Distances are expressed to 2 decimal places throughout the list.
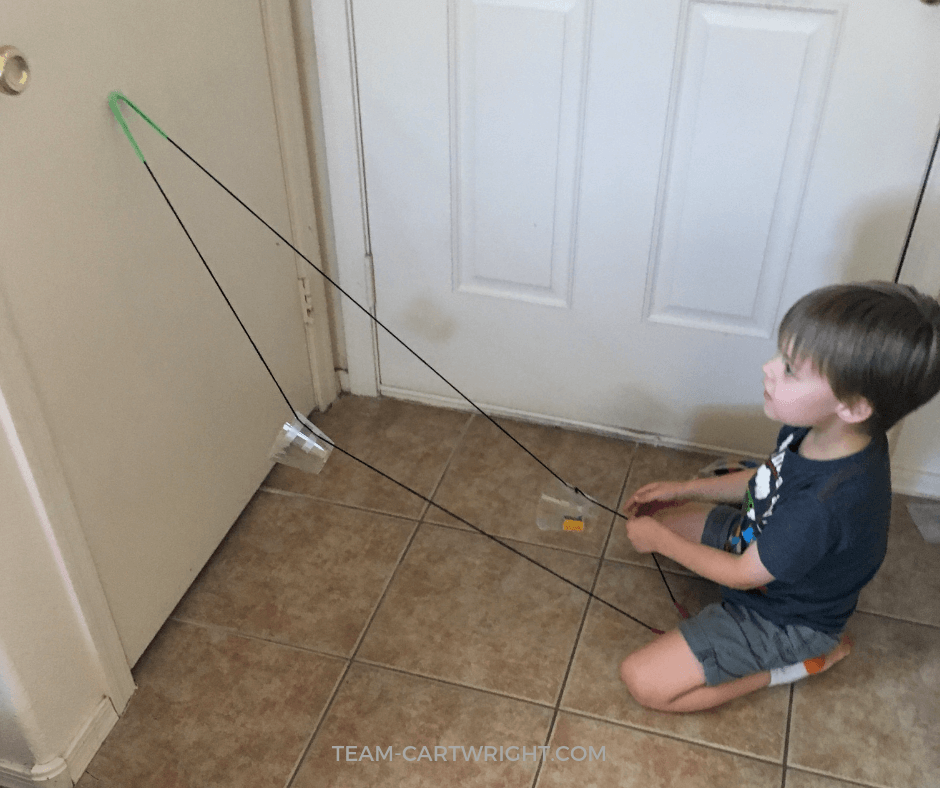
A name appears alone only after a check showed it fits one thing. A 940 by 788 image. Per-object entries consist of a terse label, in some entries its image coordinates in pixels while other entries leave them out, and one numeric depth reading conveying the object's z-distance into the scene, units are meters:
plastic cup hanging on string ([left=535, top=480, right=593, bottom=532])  1.56
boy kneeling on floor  1.03
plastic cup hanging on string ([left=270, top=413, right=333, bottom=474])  1.47
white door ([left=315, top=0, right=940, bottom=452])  1.31
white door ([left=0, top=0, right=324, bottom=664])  1.00
